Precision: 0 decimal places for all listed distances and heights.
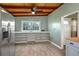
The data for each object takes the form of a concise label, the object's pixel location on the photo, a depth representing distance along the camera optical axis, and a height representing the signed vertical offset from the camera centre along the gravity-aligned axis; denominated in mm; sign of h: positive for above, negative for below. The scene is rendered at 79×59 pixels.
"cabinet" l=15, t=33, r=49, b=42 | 4420 -694
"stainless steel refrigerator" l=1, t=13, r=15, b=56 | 1128 -162
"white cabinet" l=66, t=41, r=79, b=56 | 1289 -520
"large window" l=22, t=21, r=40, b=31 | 4709 +182
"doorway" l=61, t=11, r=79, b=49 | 3733 +132
